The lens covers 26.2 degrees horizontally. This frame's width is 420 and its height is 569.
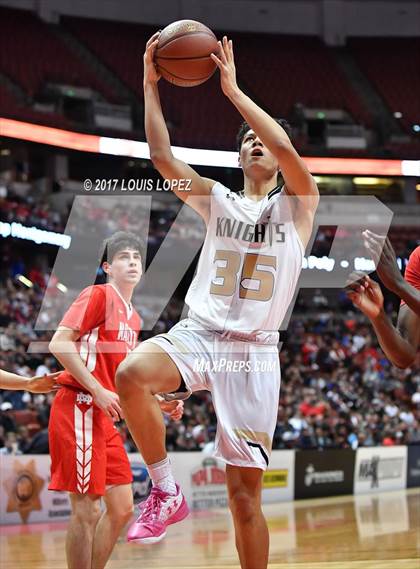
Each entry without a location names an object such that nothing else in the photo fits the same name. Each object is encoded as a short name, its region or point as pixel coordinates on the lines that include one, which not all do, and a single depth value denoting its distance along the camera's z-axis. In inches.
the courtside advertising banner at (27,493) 430.3
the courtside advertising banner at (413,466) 647.1
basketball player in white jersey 168.4
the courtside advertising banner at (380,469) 611.8
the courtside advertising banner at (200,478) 499.2
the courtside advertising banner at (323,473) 574.6
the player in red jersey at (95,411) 198.2
